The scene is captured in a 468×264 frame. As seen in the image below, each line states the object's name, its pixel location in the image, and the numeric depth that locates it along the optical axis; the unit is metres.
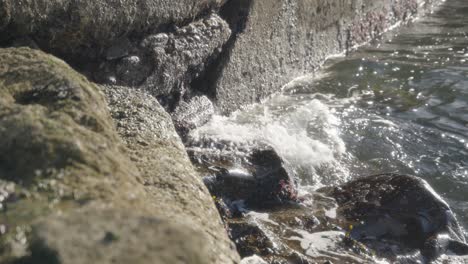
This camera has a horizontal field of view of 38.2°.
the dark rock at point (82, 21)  3.87
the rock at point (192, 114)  5.29
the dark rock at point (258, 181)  4.46
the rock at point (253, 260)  3.38
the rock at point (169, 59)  4.75
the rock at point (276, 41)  6.12
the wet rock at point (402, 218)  4.35
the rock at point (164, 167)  2.34
